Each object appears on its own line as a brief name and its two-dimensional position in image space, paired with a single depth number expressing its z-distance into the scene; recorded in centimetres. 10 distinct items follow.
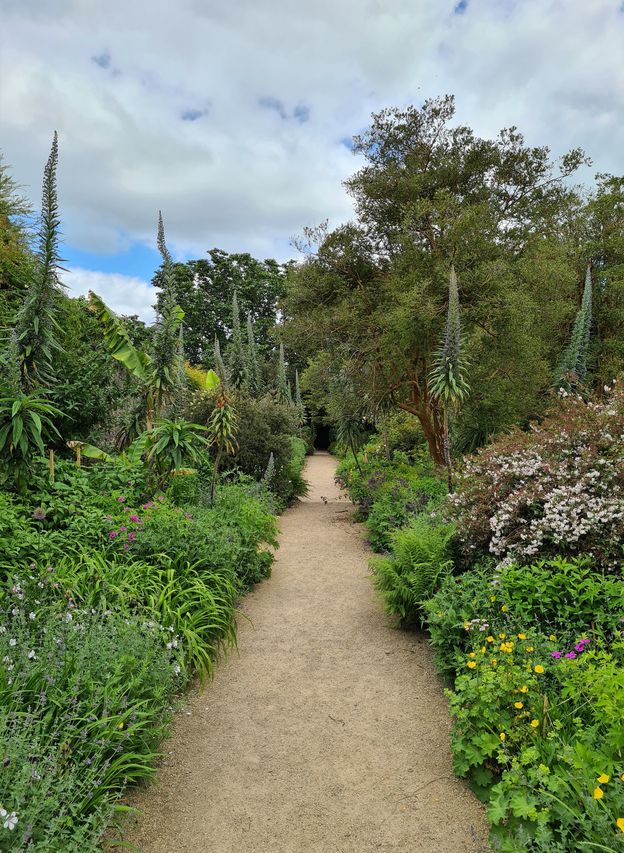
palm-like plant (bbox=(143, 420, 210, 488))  620
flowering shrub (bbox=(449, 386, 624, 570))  449
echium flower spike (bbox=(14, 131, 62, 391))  519
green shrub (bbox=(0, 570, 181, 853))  223
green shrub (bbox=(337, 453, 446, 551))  822
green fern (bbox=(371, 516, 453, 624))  512
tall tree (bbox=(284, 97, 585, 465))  955
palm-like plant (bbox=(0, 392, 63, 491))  490
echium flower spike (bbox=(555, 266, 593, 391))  1133
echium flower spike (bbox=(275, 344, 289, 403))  2162
